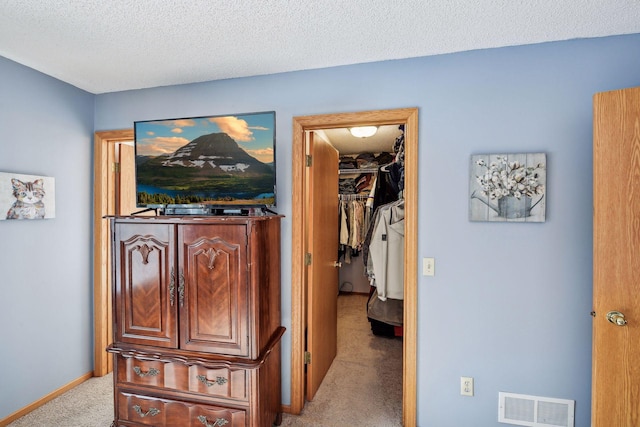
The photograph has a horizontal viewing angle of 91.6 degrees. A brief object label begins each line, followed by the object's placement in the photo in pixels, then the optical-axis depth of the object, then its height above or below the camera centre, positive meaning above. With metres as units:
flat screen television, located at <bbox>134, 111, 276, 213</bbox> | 1.95 +0.31
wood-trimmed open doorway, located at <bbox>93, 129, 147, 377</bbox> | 2.62 -0.26
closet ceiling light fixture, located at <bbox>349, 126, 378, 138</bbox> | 3.17 +0.82
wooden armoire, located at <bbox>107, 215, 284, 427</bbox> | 1.77 -0.67
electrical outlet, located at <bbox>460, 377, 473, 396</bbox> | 1.92 -1.08
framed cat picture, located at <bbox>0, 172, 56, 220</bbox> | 2.01 +0.08
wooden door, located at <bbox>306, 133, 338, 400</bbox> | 2.31 -0.42
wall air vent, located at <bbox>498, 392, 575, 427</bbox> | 1.79 -1.18
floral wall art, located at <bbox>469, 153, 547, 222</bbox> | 1.81 +0.14
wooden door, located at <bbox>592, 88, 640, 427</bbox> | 1.46 -0.21
